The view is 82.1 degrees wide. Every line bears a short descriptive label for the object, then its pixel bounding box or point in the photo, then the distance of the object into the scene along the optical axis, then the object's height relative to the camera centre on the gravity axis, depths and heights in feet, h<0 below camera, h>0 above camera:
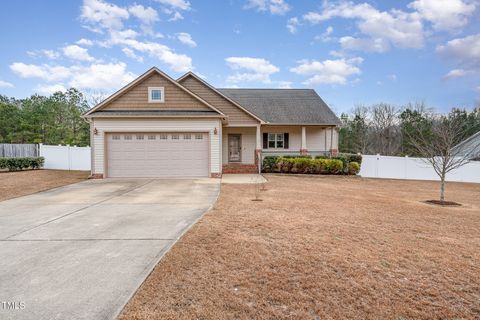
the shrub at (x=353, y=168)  56.59 -3.36
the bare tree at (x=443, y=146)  34.55 +0.70
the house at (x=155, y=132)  46.91 +3.48
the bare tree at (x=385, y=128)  115.34 +10.21
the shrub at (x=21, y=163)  56.85 -2.30
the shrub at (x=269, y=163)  58.13 -2.37
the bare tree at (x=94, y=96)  119.44 +25.09
